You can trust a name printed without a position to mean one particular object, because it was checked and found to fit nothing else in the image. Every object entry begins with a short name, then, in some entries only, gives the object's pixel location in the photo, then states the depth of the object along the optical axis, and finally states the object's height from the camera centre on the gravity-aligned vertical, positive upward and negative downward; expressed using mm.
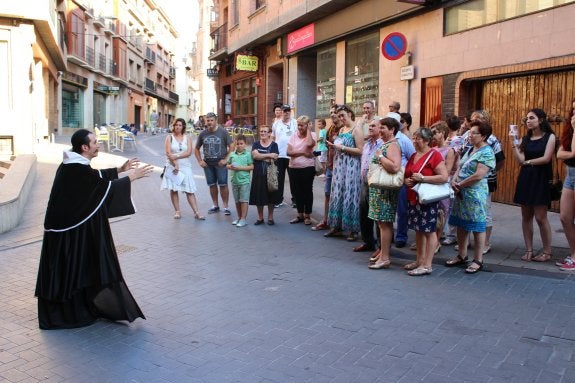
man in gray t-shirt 9969 -20
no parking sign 12242 +2274
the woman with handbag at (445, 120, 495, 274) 6297 -436
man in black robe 4609 -808
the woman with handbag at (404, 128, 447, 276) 6130 -490
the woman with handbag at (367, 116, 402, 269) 6316 -493
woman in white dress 9820 -338
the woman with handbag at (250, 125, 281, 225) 9320 -360
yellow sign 24359 +3779
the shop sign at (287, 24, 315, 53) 18456 +3807
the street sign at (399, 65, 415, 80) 13328 +1864
